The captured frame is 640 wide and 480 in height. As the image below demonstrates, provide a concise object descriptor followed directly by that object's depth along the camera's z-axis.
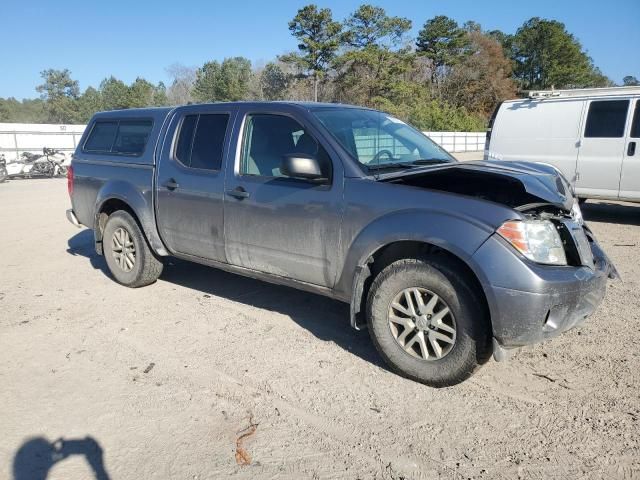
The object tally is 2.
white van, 8.09
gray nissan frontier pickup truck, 2.99
